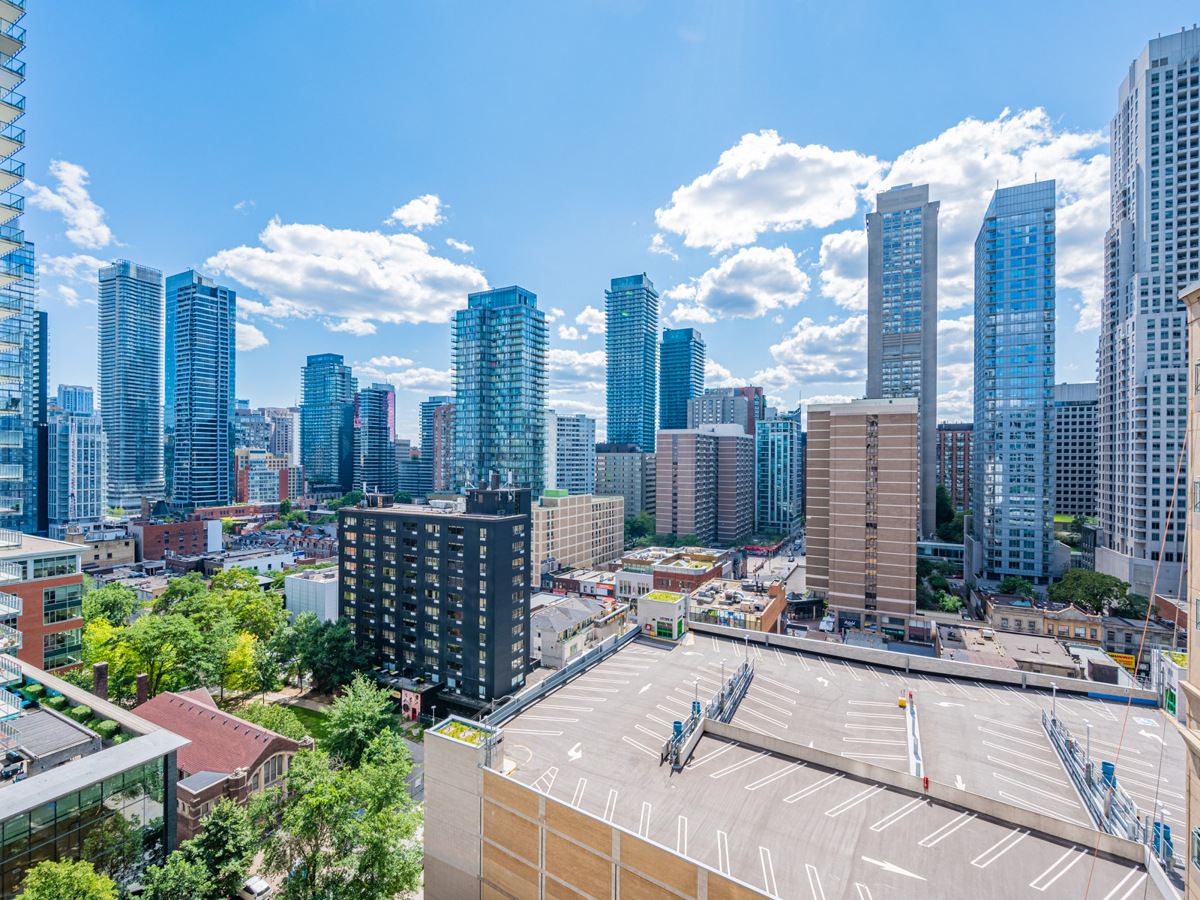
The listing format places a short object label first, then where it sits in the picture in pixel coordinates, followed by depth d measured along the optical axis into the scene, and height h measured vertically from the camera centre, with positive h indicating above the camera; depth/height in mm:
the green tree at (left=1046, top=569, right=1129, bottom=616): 71456 -18927
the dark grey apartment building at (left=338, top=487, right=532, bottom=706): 54406 -15438
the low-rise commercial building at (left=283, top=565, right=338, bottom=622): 72438 -20467
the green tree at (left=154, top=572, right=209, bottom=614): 74438 -20800
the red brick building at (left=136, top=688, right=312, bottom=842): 33812 -21801
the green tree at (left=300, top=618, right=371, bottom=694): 57312 -22650
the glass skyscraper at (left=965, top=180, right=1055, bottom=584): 98062 +12065
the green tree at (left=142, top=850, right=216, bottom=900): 24469 -20381
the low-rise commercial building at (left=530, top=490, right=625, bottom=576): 100831 -16639
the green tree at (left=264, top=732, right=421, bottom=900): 26688 -20128
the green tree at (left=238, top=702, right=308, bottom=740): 42312 -22063
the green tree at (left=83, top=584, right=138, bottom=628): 64250 -19865
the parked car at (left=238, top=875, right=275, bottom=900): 30734 -25998
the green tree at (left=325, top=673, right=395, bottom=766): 39812 -21112
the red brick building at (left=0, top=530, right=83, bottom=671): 41438 -12694
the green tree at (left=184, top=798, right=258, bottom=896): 27844 -21311
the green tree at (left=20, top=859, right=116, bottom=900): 20641 -17336
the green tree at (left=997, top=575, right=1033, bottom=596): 83312 -21257
